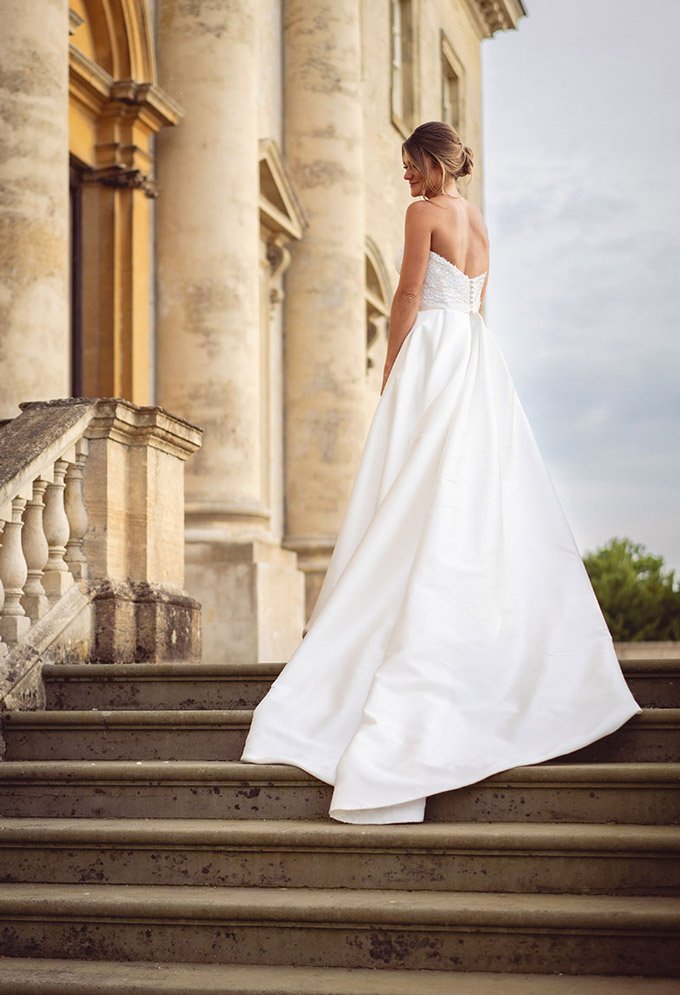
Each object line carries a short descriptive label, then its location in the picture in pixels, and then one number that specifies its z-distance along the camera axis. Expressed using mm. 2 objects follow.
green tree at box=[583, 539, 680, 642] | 37375
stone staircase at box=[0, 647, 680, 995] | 3924
